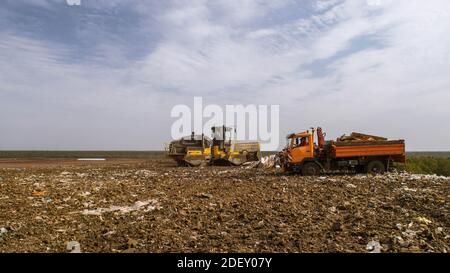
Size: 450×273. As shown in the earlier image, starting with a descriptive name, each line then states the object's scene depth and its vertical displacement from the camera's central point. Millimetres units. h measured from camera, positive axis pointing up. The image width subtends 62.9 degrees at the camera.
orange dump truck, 16844 -415
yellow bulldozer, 26734 -281
